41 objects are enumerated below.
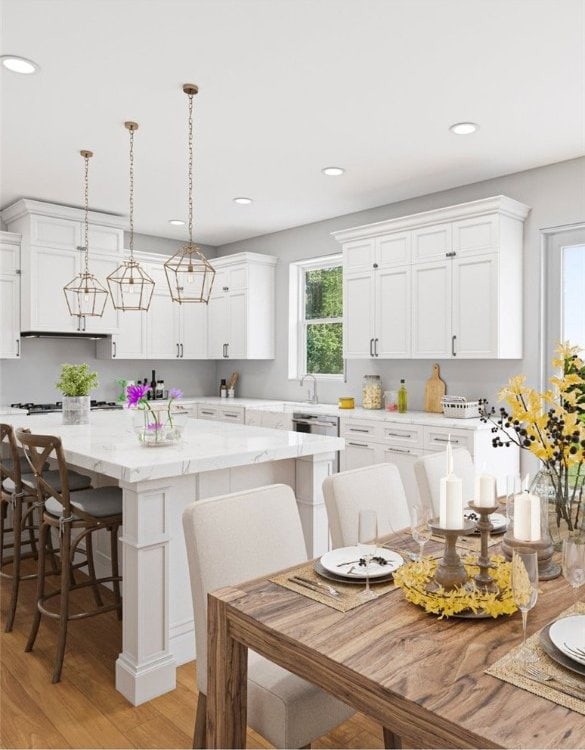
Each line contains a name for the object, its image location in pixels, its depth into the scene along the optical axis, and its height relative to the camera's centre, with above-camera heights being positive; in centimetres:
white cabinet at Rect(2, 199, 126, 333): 509 +108
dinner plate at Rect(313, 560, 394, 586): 149 -53
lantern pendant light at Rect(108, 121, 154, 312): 562 +83
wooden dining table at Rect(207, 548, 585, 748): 94 -56
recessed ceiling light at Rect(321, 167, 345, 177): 429 +153
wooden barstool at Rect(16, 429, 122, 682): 247 -62
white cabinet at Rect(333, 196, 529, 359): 418 +72
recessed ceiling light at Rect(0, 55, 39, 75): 276 +151
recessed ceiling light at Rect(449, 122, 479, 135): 348 +150
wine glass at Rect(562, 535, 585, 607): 133 -43
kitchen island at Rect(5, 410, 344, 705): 231 -54
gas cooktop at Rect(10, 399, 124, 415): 516 -29
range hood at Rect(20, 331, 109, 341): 526 +38
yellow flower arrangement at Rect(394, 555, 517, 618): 130 -51
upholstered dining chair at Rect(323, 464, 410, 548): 203 -46
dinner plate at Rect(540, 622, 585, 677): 106 -54
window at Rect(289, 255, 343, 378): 591 +60
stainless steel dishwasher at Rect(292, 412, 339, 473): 486 -42
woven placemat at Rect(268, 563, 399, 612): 138 -54
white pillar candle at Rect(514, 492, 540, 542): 146 -36
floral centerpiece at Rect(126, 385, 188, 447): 280 -23
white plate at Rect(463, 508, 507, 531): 196 -51
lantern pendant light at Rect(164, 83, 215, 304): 638 +103
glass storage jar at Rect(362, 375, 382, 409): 522 -16
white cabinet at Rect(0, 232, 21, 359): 509 +71
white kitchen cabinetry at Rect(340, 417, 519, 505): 402 -53
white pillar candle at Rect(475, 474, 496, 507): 146 -29
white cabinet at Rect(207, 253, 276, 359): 616 +75
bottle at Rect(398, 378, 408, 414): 495 -21
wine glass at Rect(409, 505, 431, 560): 149 -39
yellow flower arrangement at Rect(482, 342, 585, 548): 152 -16
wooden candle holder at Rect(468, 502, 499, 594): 142 -45
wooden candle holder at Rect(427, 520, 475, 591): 137 -46
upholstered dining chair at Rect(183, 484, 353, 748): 146 -57
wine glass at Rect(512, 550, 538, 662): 118 -42
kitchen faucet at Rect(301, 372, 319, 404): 589 -19
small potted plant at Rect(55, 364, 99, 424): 370 -11
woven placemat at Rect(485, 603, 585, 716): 98 -55
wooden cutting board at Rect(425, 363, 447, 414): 480 -14
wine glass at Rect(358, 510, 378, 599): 146 -40
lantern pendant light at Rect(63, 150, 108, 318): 516 +73
